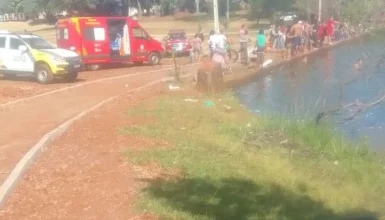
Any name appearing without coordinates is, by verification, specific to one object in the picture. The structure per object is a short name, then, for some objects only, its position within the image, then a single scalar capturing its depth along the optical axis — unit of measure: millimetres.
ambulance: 27703
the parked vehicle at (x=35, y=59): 23016
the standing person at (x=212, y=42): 24173
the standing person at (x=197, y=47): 29152
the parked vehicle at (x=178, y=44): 35125
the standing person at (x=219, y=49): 22375
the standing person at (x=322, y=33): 28725
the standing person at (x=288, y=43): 30141
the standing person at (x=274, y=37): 32531
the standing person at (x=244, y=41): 27844
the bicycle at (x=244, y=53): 27844
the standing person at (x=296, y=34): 29141
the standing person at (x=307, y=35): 30842
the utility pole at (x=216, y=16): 27373
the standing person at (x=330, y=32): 27784
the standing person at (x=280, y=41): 31680
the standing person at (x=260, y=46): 26109
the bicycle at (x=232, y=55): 28380
